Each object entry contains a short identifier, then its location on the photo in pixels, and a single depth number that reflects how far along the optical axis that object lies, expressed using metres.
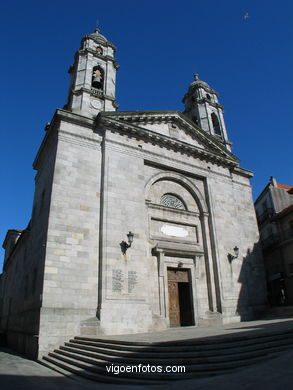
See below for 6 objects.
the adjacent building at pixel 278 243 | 21.38
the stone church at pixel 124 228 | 11.77
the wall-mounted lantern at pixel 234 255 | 16.62
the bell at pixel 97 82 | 18.72
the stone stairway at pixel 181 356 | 6.35
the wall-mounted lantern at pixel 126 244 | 13.05
